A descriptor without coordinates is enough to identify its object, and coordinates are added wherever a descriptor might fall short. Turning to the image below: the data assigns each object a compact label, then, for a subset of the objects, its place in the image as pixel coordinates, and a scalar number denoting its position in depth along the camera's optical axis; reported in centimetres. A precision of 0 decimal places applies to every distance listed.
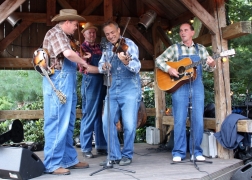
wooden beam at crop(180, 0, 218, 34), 485
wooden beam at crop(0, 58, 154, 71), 651
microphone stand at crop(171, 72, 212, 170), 432
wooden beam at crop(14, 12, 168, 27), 654
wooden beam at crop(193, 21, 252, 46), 455
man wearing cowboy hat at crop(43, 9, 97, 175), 375
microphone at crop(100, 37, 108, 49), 407
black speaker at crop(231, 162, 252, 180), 398
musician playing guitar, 454
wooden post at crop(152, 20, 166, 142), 653
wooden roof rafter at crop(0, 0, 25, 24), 416
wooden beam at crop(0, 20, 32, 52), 639
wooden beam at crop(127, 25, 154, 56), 679
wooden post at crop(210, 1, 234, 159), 484
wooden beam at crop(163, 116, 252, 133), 449
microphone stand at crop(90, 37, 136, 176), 383
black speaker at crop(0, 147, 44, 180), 349
